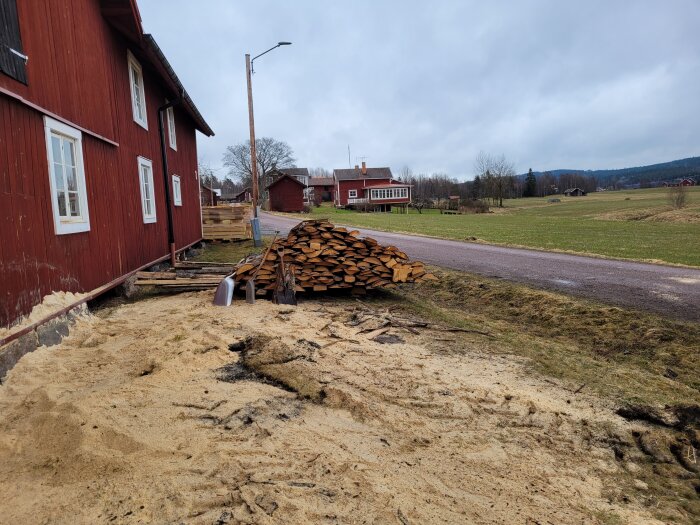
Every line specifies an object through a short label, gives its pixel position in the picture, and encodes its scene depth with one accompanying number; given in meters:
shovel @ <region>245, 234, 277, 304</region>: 7.64
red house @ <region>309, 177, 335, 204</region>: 82.88
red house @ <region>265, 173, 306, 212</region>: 54.56
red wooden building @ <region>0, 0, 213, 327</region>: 5.00
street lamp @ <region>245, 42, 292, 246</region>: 19.57
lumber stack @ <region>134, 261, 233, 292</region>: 8.63
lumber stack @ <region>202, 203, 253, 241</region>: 19.98
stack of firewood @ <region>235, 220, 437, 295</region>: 8.22
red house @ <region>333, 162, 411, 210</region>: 65.00
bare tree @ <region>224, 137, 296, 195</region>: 76.44
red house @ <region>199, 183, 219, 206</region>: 63.94
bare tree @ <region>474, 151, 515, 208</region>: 71.62
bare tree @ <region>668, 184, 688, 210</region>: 40.84
